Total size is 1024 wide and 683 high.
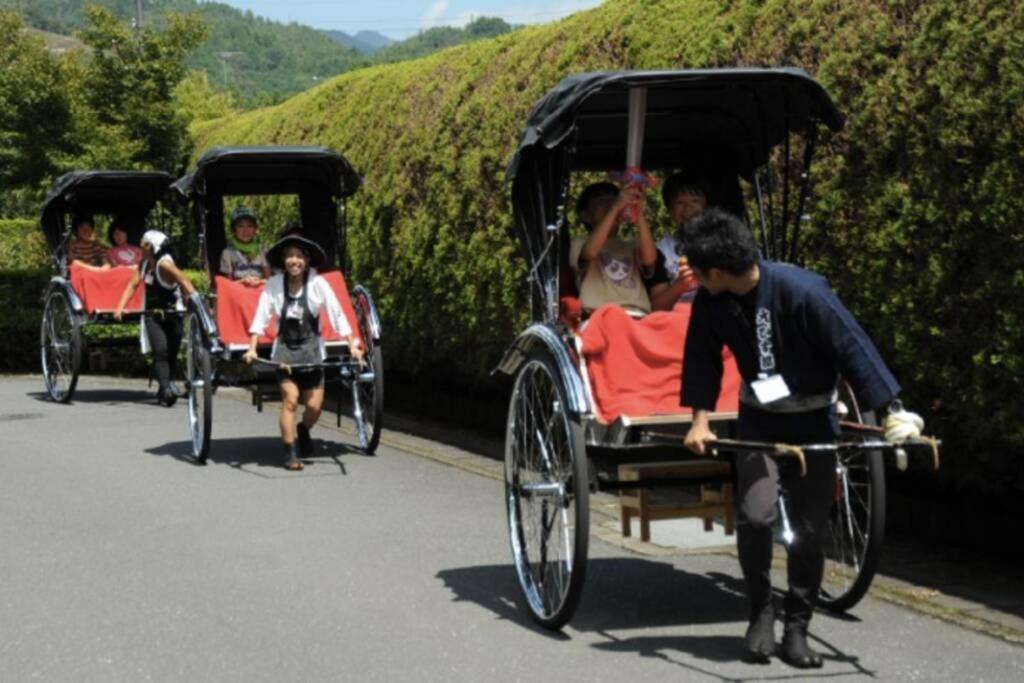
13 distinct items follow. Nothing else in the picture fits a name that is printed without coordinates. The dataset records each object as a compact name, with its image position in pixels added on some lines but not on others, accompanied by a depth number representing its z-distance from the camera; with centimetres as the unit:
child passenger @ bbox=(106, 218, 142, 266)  1727
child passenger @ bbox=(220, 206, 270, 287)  1298
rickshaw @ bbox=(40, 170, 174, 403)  1614
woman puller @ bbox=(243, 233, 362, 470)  1127
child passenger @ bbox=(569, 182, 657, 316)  739
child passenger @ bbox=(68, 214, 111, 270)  1739
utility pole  2673
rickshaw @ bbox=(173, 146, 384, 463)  1169
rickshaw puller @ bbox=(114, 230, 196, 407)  1574
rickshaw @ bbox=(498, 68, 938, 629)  624
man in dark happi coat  562
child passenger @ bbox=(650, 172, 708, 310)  746
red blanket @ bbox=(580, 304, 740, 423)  652
